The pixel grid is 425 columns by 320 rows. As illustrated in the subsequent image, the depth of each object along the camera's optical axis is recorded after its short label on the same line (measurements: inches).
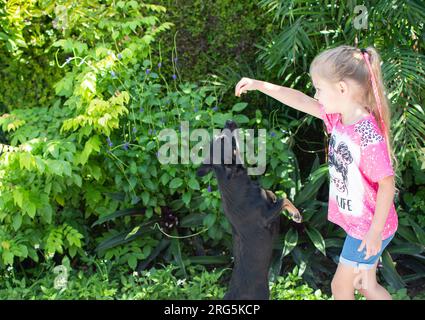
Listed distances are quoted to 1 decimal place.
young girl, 120.8
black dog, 127.8
